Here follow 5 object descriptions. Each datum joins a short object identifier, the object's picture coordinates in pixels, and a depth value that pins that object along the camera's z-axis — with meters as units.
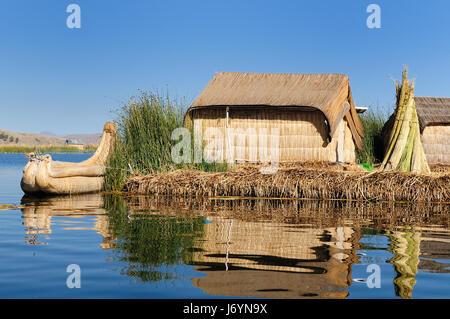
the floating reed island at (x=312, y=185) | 13.61
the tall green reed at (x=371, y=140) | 22.31
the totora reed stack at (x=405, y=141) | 16.67
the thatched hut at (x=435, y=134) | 21.36
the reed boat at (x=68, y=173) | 13.93
